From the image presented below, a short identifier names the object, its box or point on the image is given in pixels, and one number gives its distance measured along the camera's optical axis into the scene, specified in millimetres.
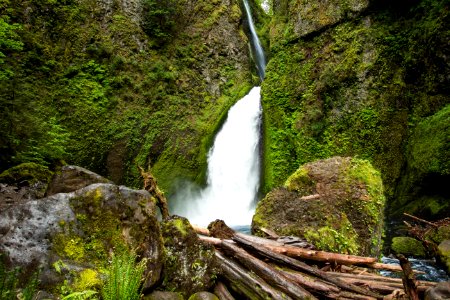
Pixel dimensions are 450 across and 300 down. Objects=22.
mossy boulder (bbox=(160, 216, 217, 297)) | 3523
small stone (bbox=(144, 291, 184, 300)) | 3125
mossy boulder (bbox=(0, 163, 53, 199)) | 7281
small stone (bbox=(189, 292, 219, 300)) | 3422
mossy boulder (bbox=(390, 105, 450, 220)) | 9766
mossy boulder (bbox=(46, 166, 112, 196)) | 4992
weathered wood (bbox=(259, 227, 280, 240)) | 5240
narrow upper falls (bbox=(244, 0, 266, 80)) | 19927
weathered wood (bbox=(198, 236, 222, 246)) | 4327
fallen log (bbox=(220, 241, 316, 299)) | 3594
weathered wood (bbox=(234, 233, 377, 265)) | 4422
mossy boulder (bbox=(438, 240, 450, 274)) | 7262
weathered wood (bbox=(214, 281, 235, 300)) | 3643
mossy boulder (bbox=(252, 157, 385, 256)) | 5758
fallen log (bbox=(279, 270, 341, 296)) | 3729
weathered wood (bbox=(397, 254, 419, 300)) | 3506
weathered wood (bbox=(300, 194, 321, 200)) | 6336
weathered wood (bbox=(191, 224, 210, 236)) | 4926
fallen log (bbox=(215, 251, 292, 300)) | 3571
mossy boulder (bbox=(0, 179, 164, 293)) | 2729
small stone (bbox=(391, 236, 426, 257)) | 8477
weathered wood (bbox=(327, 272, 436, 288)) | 4207
